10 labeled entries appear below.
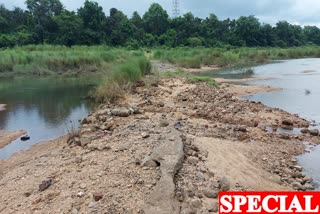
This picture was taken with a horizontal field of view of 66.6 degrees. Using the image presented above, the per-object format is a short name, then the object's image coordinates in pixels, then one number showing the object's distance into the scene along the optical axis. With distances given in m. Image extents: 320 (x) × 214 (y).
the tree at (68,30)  31.61
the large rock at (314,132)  6.38
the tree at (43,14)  32.02
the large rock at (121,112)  6.84
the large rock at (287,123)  7.10
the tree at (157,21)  41.32
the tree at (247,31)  46.02
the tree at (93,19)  33.79
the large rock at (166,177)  2.93
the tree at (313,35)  55.69
